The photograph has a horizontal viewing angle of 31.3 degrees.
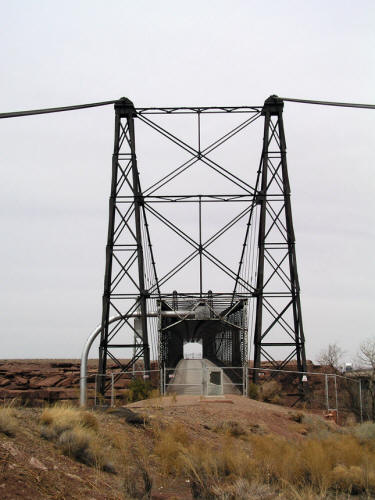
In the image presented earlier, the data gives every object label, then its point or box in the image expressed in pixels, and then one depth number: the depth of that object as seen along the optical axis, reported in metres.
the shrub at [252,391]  25.81
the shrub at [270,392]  26.31
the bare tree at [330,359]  46.38
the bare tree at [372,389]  31.24
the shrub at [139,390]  24.78
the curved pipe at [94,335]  26.03
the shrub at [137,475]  9.53
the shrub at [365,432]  17.40
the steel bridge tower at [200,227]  27.16
